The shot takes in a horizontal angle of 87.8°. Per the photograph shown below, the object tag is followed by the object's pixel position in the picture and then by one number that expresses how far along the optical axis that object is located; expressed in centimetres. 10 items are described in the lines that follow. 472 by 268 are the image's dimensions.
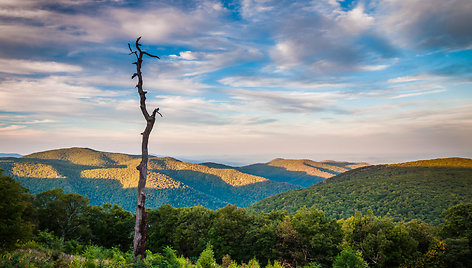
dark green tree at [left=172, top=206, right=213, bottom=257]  3750
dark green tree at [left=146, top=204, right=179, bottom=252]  4006
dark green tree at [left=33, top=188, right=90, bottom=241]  3584
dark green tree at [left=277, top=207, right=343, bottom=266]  3166
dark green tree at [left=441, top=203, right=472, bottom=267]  2936
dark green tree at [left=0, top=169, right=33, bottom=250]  1680
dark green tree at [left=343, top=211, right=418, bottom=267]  2939
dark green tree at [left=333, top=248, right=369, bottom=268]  1648
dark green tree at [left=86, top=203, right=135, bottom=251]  3956
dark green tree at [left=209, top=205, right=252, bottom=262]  3641
